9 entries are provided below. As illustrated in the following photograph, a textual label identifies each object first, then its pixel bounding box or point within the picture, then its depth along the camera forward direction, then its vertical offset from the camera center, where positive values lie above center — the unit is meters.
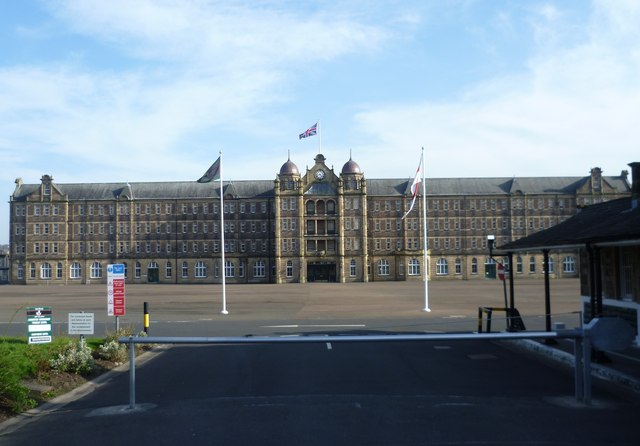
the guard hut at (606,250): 13.83 +0.15
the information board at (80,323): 14.86 -1.40
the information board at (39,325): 13.48 -1.31
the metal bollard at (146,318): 18.02 -1.60
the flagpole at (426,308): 31.12 -2.56
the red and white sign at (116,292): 18.05 -0.82
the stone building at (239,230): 93.25 +4.76
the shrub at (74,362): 12.30 -1.96
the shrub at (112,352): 14.48 -2.06
